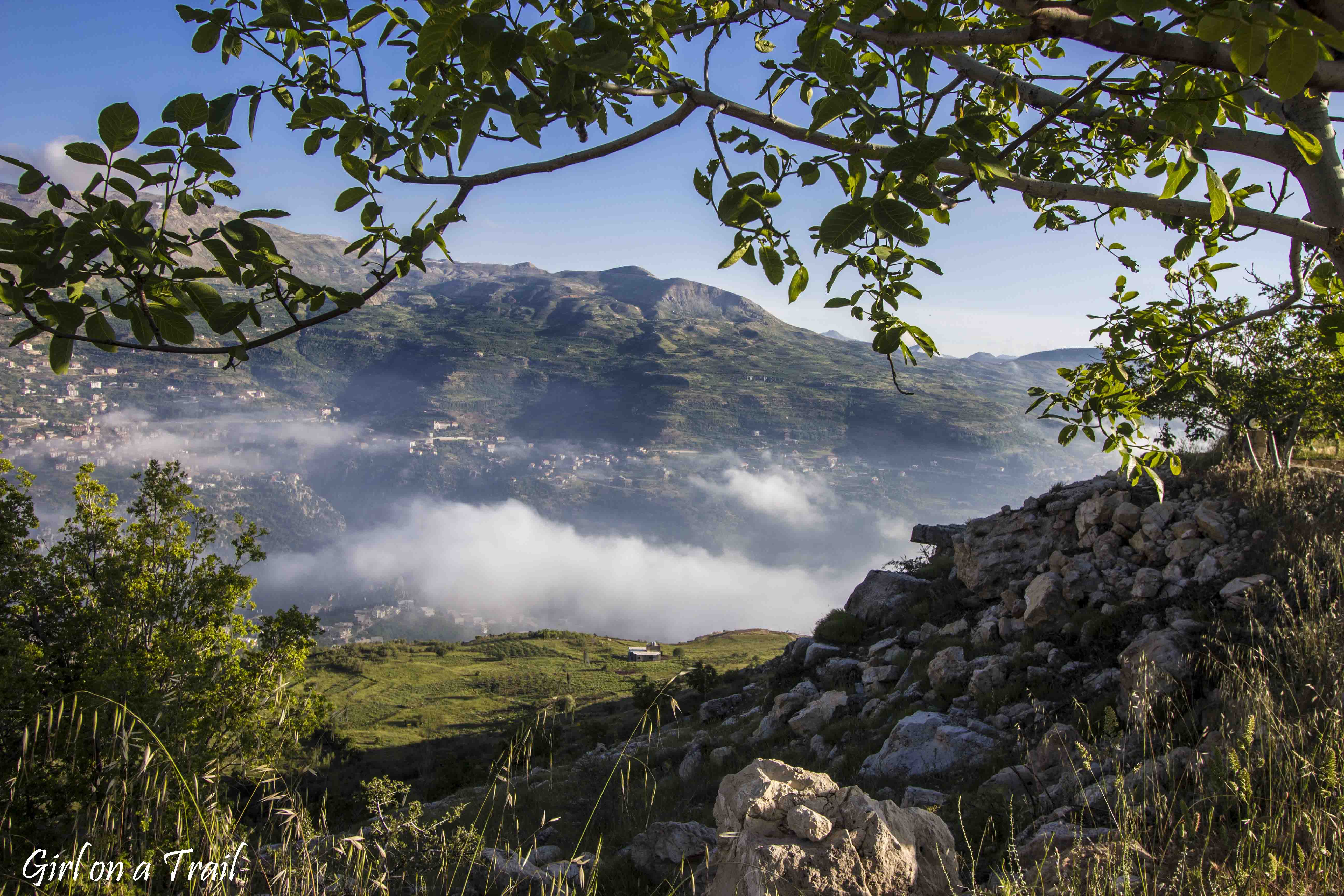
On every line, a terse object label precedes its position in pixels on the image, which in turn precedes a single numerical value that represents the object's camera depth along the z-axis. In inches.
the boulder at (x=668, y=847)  258.5
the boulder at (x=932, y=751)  313.0
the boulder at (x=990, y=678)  390.6
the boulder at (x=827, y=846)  133.4
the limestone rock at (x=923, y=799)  262.2
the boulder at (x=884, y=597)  629.0
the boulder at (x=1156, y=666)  272.7
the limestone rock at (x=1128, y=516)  455.5
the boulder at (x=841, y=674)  542.3
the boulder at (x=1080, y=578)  437.4
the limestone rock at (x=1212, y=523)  400.5
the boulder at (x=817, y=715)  474.6
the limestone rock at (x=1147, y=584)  397.7
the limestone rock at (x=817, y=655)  621.6
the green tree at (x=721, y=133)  75.0
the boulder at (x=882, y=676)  495.5
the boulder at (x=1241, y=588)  318.0
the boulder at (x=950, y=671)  413.7
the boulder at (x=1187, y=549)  403.2
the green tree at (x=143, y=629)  525.7
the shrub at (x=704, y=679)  966.4
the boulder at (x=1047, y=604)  432.5
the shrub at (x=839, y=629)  644.1
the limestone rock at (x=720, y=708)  717.9
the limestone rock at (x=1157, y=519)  436.5
